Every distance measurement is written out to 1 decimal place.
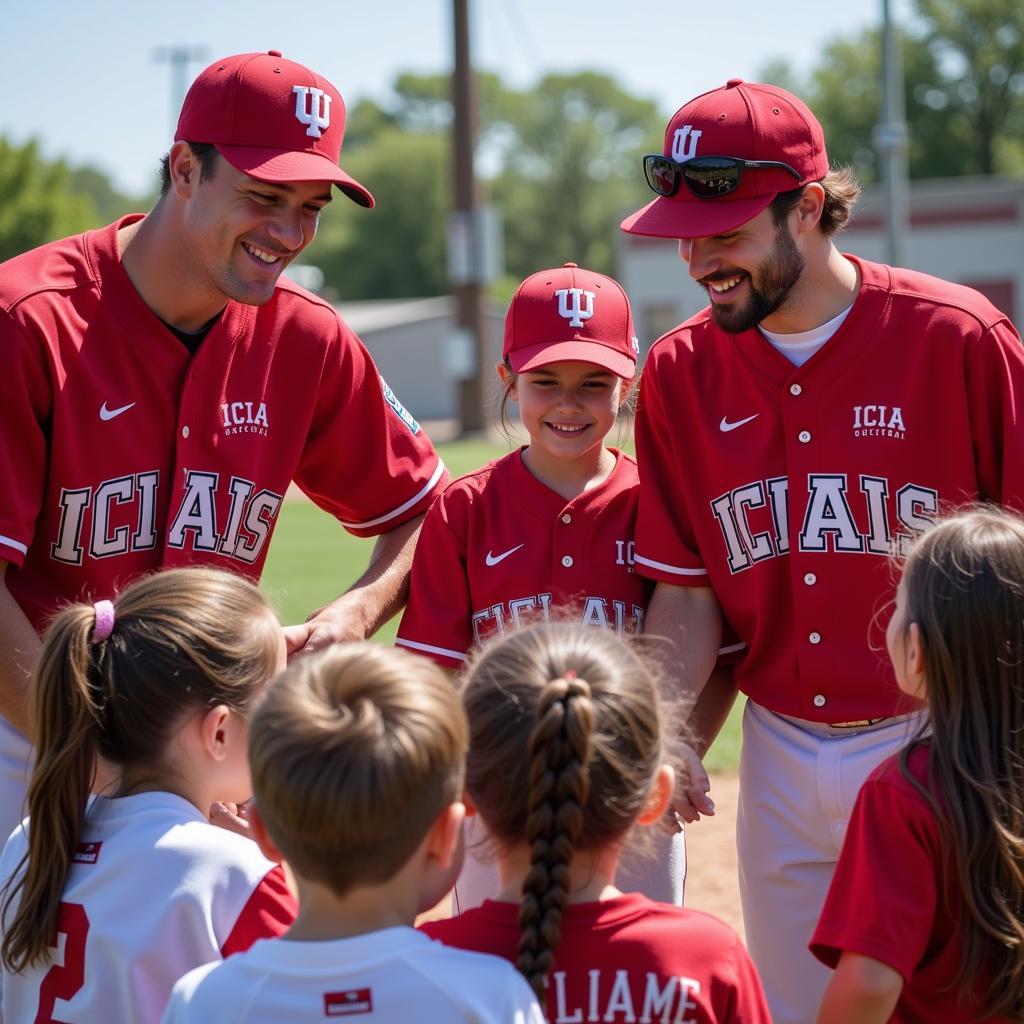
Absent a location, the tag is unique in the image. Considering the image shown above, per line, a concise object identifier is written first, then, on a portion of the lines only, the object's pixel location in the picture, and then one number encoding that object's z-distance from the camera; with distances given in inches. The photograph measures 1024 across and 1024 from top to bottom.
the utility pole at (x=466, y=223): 1084.5
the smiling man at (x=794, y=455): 118.8
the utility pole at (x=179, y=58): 1795.0
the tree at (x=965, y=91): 2325.3
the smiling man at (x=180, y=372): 118.4
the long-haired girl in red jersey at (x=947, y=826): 80.0
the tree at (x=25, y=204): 1760.6
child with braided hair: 73.0
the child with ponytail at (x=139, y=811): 81.7
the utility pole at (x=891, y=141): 679.1
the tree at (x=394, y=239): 2888.8
